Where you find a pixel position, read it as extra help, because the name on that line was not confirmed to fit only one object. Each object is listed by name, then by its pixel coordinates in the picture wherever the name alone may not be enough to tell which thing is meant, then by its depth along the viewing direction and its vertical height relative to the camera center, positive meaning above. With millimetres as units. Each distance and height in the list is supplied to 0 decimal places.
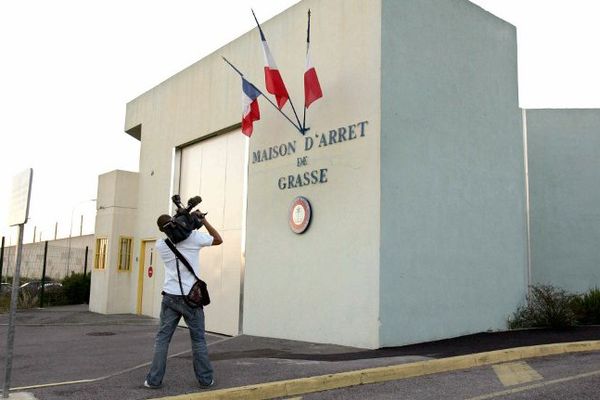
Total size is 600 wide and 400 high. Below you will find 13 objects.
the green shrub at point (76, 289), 20766 -679
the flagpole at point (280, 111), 10864 +3191
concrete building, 9461 +1766
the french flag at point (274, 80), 10570 +3594
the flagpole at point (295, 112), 10805 +3141
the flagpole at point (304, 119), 10546 +2947
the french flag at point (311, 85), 10047 +3349
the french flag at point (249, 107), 11203 +3338
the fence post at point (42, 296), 19188 -889
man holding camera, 6070 -500
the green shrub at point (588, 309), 11406 -481
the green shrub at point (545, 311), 10414 -517
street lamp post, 28953 +617
